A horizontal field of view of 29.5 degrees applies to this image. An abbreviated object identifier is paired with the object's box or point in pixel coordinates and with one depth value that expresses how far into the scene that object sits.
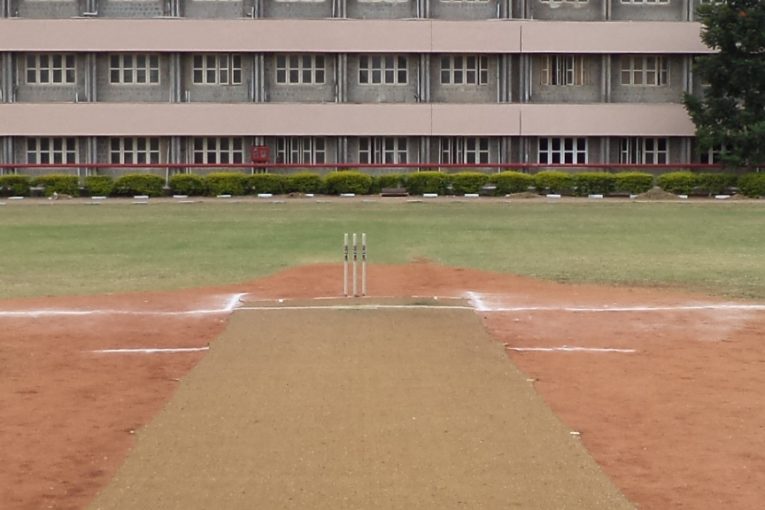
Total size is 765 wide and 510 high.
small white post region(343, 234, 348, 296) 22.04
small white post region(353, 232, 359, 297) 22.77
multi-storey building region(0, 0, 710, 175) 63.69
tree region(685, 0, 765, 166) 59.81
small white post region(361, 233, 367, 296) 21.95
